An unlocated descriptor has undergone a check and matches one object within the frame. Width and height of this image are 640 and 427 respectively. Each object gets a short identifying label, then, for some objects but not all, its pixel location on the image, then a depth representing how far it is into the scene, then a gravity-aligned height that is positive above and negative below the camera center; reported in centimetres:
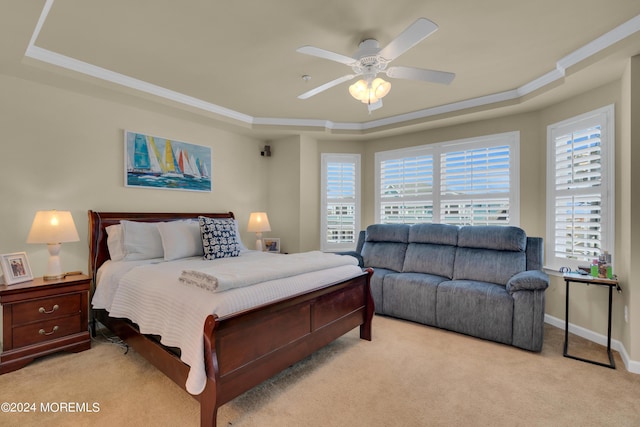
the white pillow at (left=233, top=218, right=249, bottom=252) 366 -45
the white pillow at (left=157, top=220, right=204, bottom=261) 320 -34
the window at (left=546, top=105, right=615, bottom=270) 295 +20
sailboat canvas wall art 355 +55
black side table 257 -64
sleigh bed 171 -90
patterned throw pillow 328 -35
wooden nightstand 239 -93
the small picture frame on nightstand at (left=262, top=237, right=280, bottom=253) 480 -57
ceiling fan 198 +103
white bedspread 176 -61
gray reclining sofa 285 -79
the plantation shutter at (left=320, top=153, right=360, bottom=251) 509 +10
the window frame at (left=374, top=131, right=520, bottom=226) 391 +76
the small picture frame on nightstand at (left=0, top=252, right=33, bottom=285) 250 -51
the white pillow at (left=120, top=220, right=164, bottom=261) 314 -35
